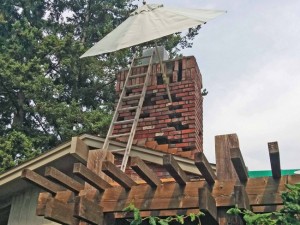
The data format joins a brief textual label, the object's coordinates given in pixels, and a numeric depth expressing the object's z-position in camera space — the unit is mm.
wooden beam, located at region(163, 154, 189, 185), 3515
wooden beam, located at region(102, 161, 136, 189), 3801
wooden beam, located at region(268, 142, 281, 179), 3371
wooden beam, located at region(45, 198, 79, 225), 3887
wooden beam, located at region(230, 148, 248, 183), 3445
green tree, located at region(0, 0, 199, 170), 16672
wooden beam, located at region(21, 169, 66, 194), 4074
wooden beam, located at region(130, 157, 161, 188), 3623
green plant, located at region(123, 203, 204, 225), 3775
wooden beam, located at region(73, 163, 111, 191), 3899
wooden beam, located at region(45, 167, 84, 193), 4020
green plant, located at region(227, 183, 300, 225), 3400
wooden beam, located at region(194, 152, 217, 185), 3510
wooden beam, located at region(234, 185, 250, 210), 3539
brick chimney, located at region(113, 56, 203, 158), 7188
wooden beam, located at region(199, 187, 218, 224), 3375
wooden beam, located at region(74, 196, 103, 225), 3836
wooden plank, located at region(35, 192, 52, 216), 4211
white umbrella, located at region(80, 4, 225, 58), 7078
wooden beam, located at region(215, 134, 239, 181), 3908
